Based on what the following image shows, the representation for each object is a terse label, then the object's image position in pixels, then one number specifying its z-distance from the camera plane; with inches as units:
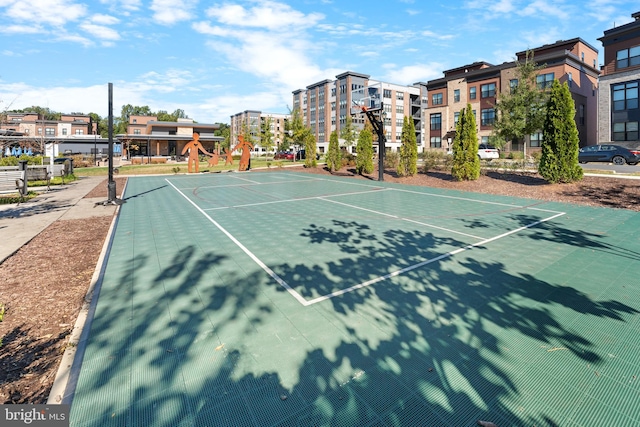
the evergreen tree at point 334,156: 1199.6
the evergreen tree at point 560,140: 598.5
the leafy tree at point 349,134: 1859.0
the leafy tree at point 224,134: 3565.5
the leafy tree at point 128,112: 4438.2
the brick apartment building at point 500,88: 1519.4
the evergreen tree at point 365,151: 1024.9
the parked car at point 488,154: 1320.1
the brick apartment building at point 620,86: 1248.3
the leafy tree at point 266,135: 1993.1
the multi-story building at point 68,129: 2316.7
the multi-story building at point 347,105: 2974.9
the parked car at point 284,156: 2410.7
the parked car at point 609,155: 940.6
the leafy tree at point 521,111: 909.0
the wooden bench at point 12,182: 554.9
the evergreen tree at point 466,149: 743.7
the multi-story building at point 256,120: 4736.7
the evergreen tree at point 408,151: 892.3
